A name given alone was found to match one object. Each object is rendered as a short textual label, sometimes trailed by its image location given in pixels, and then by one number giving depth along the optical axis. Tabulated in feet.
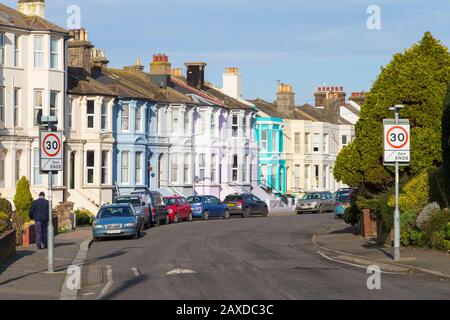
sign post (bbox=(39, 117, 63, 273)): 76.54
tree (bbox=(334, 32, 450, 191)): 112.78
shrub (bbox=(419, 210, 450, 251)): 92.94
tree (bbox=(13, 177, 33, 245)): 160.25
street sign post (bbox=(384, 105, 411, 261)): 87.04
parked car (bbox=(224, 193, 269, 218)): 208.58
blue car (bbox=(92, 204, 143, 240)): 126.41
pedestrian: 108.06
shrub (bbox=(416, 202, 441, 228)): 98.84
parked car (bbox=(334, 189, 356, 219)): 192.54
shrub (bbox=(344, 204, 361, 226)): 135.80
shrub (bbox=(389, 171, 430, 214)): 105.81
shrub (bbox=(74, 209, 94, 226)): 175.73
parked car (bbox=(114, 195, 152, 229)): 151.02
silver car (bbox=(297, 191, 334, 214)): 229.45
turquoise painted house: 278.87
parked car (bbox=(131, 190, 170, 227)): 164.25
